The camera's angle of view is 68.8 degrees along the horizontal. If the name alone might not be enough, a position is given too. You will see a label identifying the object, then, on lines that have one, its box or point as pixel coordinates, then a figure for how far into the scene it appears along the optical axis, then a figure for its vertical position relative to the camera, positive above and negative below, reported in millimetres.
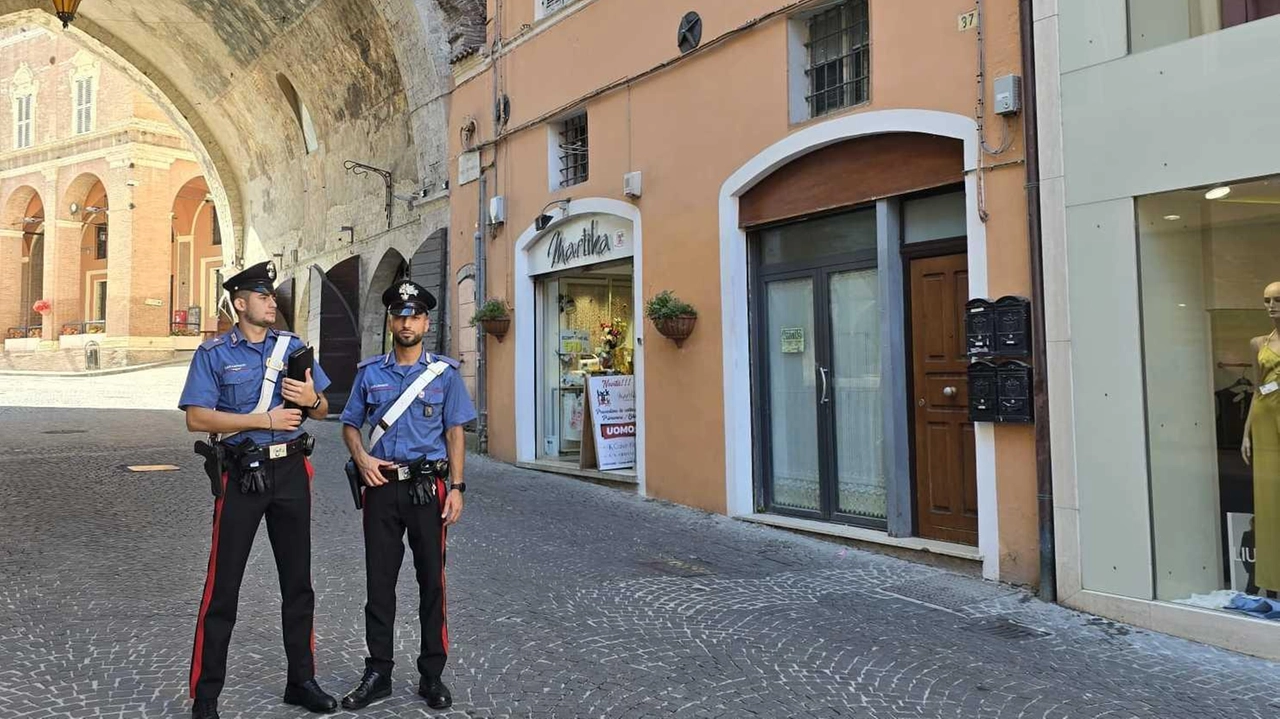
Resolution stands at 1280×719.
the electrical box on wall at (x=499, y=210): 12180 +2362
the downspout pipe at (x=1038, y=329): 5859 +321
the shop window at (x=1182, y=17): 5184 +2047
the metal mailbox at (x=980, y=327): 6230 +358
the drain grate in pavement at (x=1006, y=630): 5145 -1406
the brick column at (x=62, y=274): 41250 +5549
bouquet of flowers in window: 11430 +653
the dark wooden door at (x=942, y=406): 6926 -188
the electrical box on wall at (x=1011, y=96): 6086 +1851
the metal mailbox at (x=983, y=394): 6227 -92
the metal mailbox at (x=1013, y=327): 6051 +346
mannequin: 5250 -426
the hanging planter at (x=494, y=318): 12008 +944
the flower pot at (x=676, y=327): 8844 +565
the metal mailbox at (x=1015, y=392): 6039 -82
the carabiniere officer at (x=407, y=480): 3943 -374
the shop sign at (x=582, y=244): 10273 +1684
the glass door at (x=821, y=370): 7621 +115
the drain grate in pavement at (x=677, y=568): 6516 -1289
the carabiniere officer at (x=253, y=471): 3734 -307
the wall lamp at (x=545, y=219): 10969 +2044
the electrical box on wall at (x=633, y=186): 9633 +2085
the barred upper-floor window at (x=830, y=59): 7641 +2719
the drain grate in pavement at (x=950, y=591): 5844 -1365
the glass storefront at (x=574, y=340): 11586 +615
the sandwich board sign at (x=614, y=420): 10594 -368
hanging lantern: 11211 +4716
